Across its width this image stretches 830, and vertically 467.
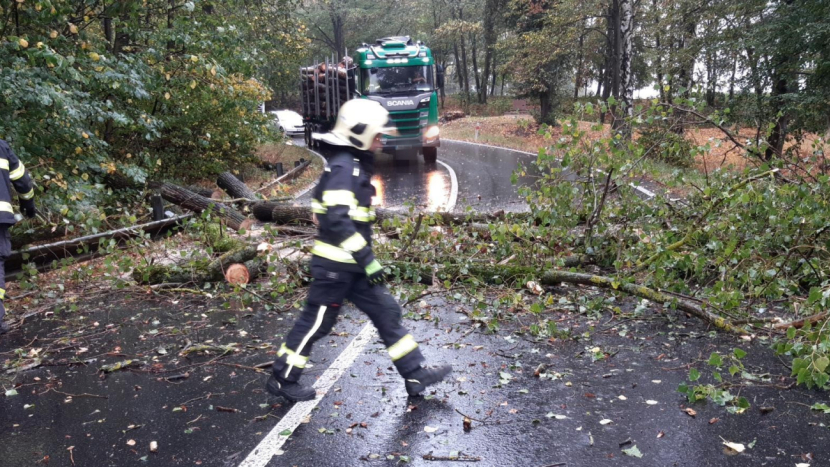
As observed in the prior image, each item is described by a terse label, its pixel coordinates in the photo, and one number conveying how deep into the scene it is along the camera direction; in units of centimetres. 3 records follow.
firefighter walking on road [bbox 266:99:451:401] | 395
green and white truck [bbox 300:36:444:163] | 1864
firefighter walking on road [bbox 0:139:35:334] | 560
